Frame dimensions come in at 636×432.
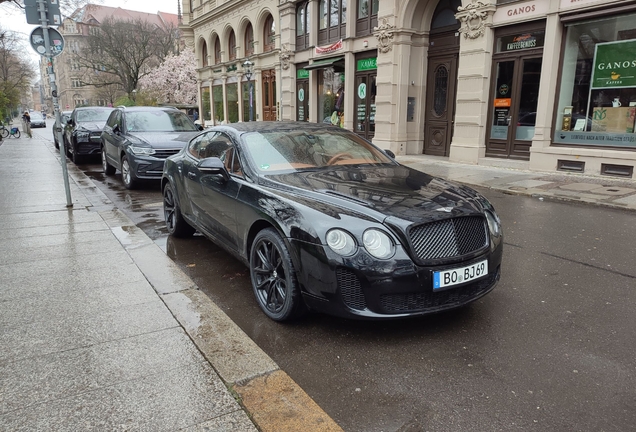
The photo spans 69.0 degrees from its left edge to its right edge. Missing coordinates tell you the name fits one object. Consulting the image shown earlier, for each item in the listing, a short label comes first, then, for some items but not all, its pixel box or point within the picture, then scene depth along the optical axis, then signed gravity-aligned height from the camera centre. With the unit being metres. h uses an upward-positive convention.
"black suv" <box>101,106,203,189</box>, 9.57 -0.45
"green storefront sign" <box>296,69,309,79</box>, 22.88 +2.24
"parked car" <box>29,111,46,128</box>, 56.06 -0.60
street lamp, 24.47 +2.61
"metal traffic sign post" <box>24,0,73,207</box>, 7.04 +1.27
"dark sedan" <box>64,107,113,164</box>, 14.46 -0.45
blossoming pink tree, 54.06 +4.46
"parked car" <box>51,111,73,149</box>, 20.67 +0.05
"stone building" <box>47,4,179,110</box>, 69.71 +7.83
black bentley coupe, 3.14 -0.80
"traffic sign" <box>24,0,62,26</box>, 7.00 +1.58
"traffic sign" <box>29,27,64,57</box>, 7.09 +1.16
